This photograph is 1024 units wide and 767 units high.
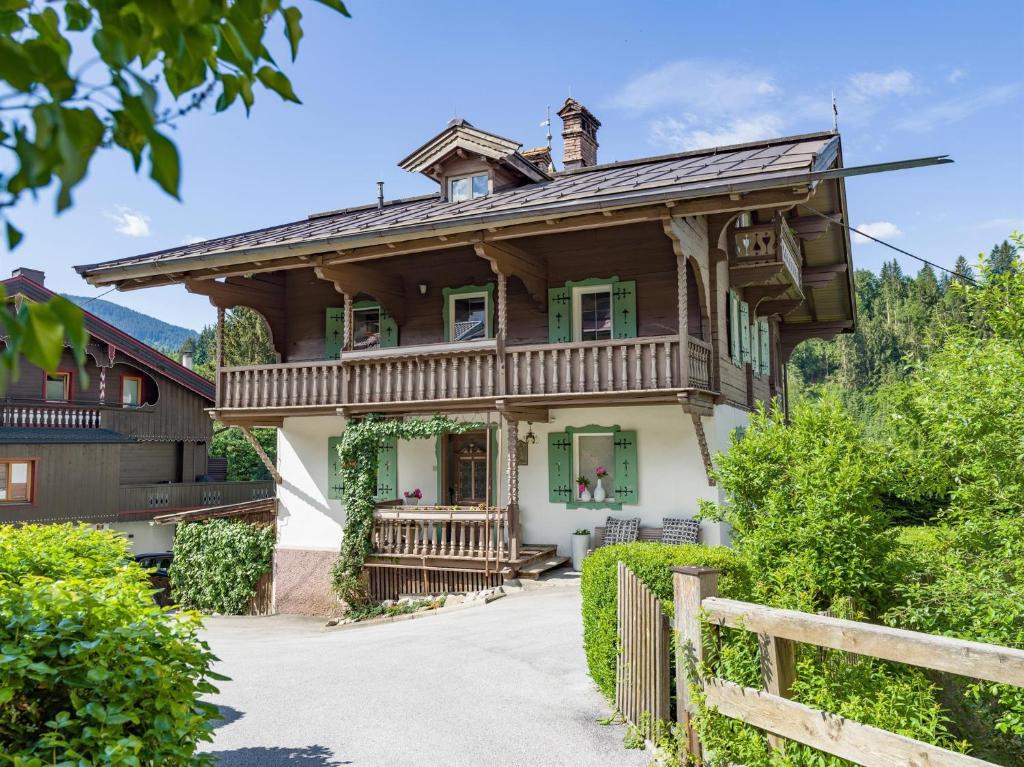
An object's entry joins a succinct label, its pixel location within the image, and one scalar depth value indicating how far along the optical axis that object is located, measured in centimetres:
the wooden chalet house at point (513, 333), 1319
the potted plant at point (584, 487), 1501
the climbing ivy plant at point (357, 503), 1539
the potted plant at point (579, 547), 1444
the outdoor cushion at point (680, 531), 1384
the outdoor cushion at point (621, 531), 1428
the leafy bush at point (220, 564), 1748
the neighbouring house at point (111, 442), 2353
